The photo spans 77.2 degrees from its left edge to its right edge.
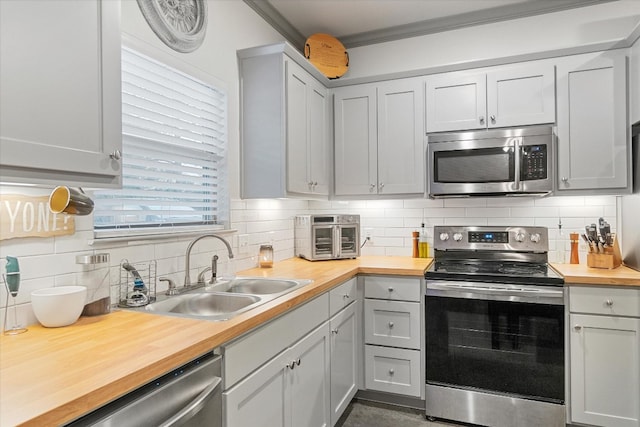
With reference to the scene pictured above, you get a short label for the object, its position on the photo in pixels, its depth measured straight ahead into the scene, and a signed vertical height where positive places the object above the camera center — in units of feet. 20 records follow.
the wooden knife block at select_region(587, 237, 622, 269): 8.22 -1.00
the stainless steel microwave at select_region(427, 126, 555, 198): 8.73 +1.11
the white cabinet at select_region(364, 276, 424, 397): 8.69 -2.71
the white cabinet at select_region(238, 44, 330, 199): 8.32 +1.90
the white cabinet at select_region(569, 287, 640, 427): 7.34 -2.71
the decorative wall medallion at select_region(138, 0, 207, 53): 6.36 +3.24
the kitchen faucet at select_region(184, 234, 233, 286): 6.58 -0.76
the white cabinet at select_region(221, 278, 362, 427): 4.68 -2.25
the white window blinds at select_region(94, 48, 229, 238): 6.02 +0.99
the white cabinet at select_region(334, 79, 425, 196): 9.93 +1.88
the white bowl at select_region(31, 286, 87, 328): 4.36 -1.02
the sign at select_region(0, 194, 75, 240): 4.34 -0.05
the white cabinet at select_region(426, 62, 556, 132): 8.89 +2.63
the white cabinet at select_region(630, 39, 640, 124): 7.94 +2.59
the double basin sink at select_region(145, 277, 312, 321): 5.66 -1.32
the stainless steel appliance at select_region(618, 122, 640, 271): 8.13 -0.18
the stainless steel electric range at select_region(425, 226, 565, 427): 7.70 -2.67
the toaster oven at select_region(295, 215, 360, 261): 9.94 -0.61
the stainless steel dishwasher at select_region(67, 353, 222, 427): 3.14 -1.65
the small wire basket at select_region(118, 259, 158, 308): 5.53 -1.02
